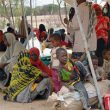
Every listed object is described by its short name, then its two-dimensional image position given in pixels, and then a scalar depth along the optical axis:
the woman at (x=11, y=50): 5.70
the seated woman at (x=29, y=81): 4.85
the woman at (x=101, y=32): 6.99
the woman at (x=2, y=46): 9.67
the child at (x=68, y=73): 4.28
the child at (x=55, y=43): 5.23
